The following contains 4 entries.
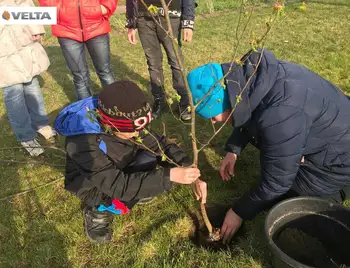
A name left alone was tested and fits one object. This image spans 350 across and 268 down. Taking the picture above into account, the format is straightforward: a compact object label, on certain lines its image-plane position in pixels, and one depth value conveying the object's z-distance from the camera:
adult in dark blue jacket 1.79
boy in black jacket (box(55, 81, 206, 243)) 1.97
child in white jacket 3.04
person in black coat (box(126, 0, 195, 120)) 3.54
